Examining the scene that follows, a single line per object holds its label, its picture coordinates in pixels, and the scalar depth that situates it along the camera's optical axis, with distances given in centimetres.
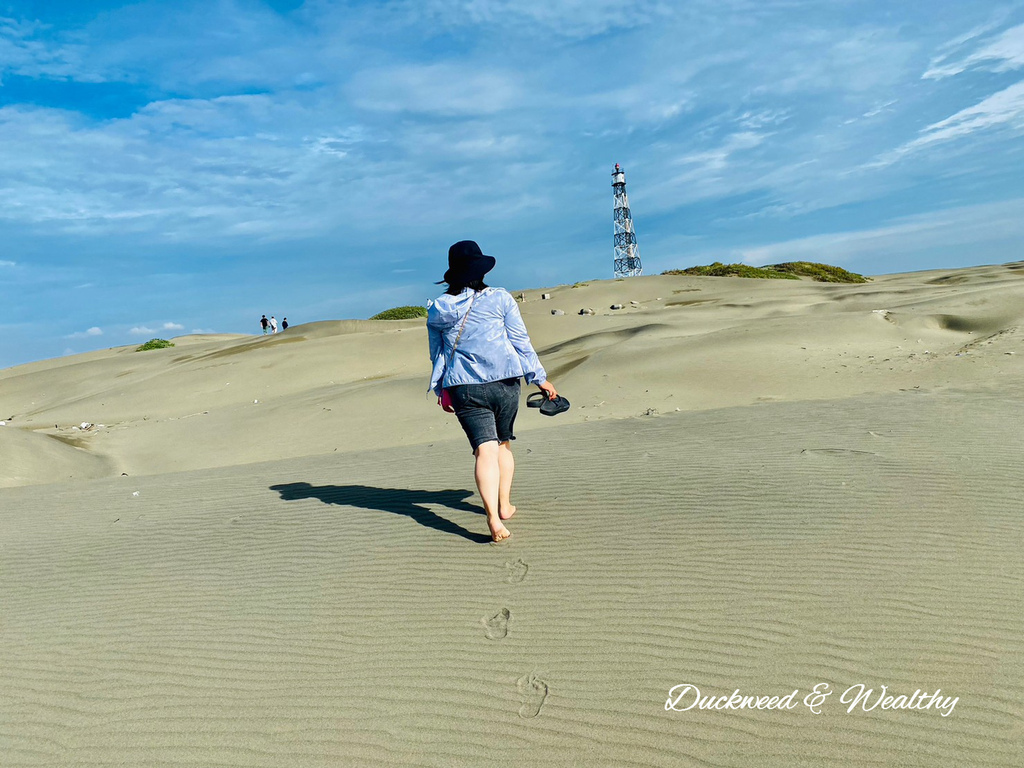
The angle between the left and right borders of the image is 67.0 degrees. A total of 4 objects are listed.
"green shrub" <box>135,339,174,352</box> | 3972
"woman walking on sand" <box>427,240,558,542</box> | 490
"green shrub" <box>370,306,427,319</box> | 4059
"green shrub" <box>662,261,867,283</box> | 4278
